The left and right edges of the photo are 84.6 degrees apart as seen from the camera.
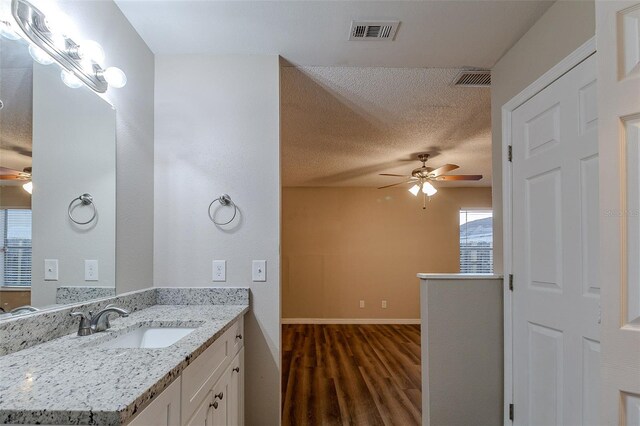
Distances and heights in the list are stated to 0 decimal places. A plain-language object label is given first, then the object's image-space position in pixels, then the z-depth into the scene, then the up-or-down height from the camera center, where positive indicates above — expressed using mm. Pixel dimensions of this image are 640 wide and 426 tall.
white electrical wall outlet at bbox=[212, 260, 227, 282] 2127 -256
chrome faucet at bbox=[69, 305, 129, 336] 1388 -378
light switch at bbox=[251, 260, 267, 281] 2127 -259
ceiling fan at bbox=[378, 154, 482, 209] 4188 +633
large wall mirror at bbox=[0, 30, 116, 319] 1164 +160
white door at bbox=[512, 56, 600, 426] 1522 -127
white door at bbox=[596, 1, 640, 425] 1074 +67
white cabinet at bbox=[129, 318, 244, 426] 1006 -602
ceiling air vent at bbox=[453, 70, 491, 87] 2393 +1056
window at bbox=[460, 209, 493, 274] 6578 -220
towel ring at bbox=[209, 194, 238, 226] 2129 +150
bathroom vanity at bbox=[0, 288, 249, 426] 794 -412
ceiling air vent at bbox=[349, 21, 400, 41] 1861 +1081
